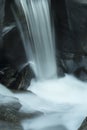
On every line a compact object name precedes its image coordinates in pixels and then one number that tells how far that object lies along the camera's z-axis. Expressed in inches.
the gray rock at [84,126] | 263.1
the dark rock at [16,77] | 369.1
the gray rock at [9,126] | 270.6
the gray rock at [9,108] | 281.9
